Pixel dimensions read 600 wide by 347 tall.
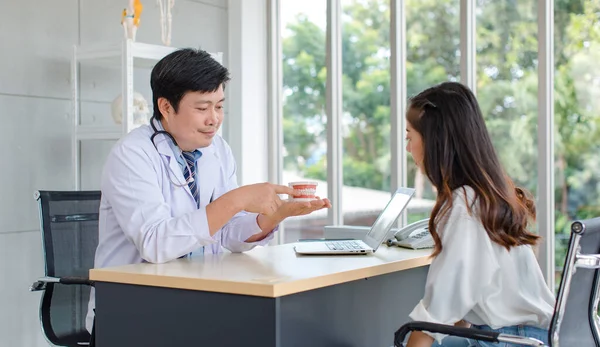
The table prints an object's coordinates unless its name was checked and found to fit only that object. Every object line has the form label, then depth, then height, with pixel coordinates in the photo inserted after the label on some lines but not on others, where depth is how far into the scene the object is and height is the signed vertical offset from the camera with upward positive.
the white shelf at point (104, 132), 3.43 +0.15
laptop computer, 2.19 -0.25
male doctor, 2.06 -0.08
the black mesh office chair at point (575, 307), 1.58 -0.33
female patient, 1.74 -0.18
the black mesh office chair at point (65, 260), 2.63 -0.35
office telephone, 2.46 -0.25
